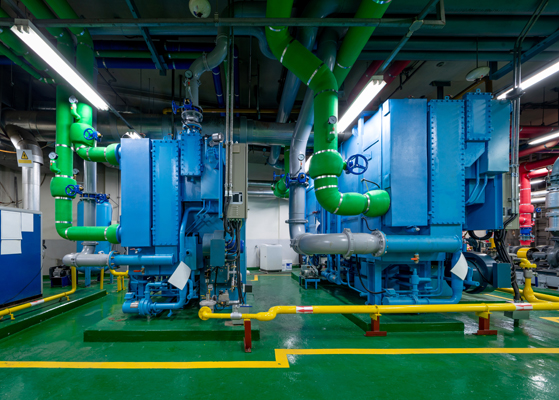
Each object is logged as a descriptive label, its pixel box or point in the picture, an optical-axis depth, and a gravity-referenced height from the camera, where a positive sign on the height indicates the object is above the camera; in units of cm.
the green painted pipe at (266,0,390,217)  442 +124
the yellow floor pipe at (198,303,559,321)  358 -163
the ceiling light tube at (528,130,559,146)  810 +207
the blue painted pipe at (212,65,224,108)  602 +317
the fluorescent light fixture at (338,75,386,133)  442 +201
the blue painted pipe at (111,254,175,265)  447 -107
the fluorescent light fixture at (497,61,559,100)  437 +229
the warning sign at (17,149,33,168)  695 +117
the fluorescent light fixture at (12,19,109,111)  350 +228
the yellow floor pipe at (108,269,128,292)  735 -250
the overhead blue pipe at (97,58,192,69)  627 +345
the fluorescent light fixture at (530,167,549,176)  1247 +144
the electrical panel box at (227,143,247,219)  410 +28
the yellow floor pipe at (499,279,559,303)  426 -178
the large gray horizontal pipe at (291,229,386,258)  437 -77
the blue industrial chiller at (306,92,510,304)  468 +44
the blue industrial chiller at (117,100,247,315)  450 -19
